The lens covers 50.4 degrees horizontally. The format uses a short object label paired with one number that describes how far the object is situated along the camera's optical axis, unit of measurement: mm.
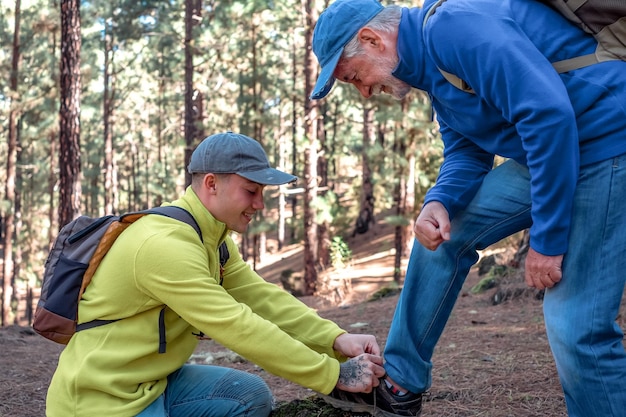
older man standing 2209
